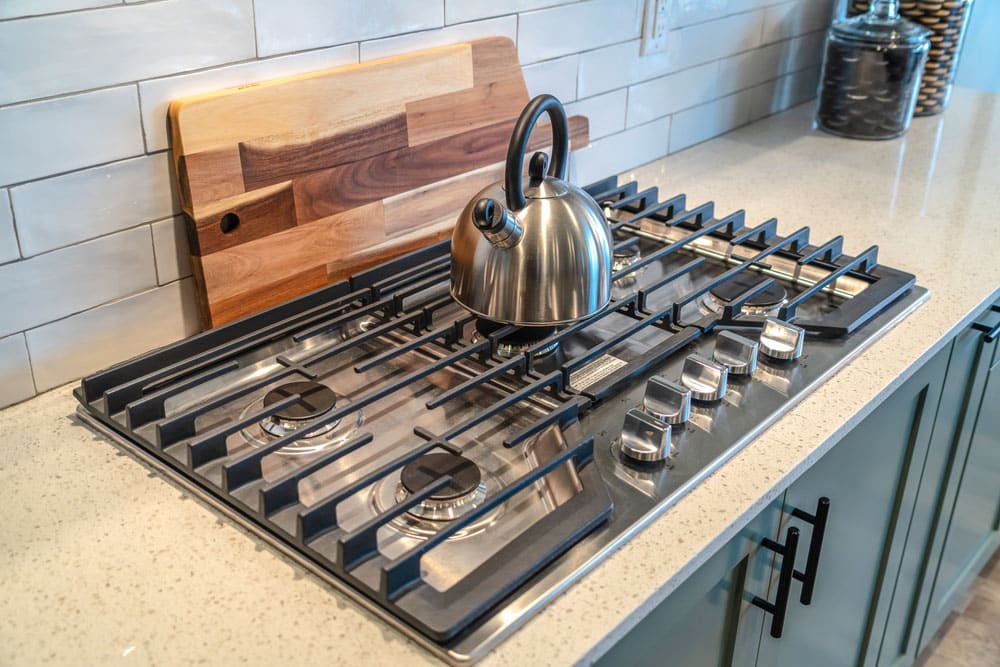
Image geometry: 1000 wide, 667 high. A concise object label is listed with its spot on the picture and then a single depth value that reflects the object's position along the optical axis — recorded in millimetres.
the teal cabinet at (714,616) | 875
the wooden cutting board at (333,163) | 1121
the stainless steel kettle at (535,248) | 1044
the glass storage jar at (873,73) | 1899
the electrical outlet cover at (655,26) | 1720
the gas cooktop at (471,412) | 817
